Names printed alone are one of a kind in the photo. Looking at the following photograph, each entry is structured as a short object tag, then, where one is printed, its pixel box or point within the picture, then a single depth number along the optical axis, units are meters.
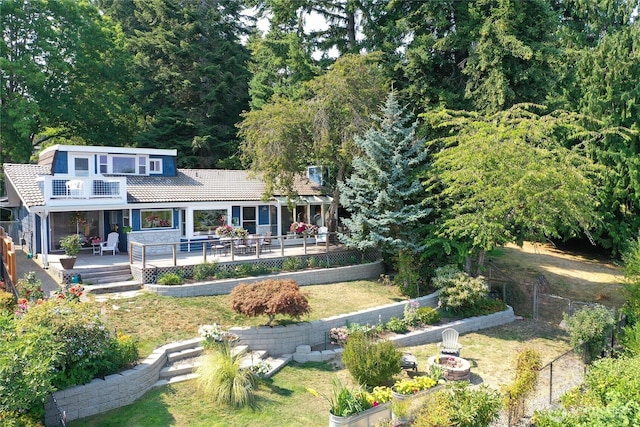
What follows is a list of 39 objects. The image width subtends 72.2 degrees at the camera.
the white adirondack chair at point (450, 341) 12.88
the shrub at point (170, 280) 15.78
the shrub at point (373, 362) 10.62
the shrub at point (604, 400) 6.39
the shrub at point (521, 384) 8.78
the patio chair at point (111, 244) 19.62
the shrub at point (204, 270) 16.64
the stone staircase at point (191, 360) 10.59
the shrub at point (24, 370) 7.07
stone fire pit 11.58
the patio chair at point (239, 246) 19.02
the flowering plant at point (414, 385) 9.61
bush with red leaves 12.29
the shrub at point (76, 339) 8.79
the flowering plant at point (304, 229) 22.18
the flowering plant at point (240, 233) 19.59
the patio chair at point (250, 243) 19.39
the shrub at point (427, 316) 15.57
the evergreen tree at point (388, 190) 18.25
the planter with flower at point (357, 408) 8.31
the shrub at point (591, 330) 12.85
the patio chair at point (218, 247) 18.92
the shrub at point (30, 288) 12.62
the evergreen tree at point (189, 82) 35.12
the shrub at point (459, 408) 7.28
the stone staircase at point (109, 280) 15.39
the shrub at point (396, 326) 14.59
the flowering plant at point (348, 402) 8.41
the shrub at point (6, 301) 11.65
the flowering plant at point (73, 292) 12.07
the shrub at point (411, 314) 15.16
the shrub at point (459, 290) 16.38
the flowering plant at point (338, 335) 13.48
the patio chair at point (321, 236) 21.56
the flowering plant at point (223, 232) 19.78
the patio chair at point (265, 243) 19.70
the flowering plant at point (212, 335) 11.27
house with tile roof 18.39
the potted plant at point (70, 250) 15.55
